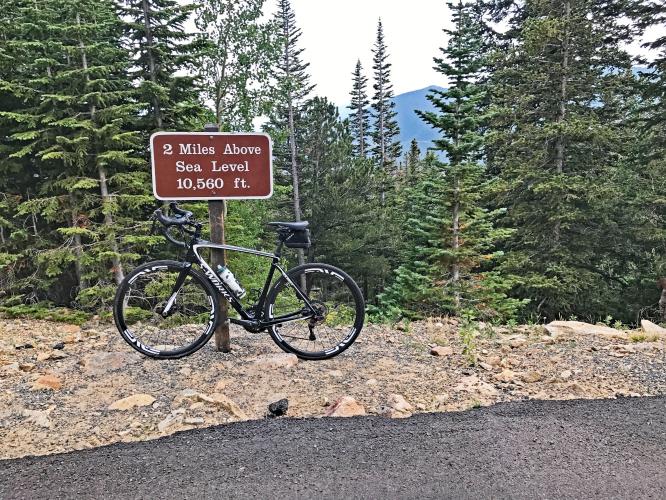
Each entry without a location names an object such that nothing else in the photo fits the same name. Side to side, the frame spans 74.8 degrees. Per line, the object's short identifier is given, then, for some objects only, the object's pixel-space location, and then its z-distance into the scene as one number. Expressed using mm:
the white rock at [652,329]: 5238
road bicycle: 3865
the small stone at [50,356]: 4254
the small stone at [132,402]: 3144
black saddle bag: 3975
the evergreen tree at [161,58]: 11727
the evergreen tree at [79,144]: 9828
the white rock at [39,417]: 2933
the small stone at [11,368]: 3874
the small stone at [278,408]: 3086
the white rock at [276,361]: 3863
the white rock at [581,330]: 5156
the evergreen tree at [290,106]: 17502
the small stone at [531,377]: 3662
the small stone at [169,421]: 2873
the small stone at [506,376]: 3684
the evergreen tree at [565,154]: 13688
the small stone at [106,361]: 3818
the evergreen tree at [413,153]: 47334
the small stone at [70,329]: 5713
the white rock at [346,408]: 3018
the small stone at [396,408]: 3045
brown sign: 3762
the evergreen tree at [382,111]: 42750
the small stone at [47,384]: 3467
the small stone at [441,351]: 4332
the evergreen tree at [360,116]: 46931
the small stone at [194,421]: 2912
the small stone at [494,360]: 4063
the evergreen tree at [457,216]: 11422
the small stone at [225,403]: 3055
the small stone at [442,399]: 3252
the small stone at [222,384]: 3442
